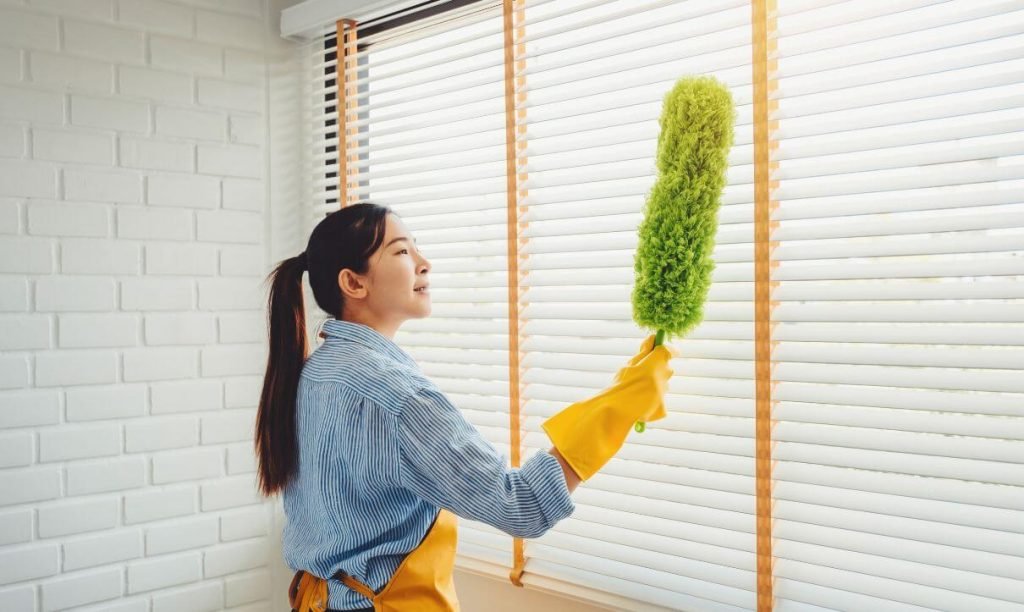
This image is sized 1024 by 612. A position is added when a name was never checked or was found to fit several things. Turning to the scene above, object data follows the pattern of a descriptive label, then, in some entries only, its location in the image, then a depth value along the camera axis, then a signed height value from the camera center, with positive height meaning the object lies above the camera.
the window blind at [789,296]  1.41 -0.02
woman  1.33 -0.25
